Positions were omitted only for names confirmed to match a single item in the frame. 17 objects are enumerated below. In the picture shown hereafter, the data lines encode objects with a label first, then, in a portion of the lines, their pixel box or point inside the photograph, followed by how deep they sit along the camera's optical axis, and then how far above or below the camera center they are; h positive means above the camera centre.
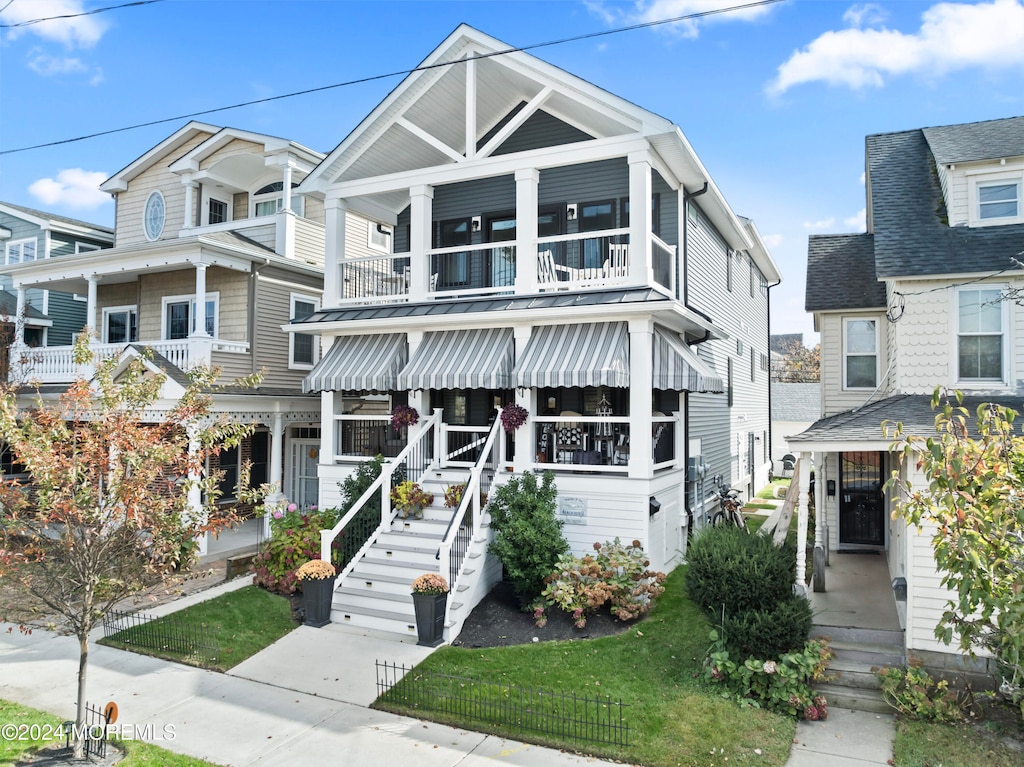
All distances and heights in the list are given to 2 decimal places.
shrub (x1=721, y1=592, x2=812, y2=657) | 8.61 -2.76
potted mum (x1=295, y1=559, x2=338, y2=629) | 11.55 -3.10
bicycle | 17.30 -2.43
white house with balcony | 12.73 +2.25
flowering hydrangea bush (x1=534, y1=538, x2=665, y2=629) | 10.98 -2.88
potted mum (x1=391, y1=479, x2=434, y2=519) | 13.21 -1.77
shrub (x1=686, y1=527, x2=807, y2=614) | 9.04 -2.19
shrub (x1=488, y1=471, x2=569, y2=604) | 11.66 -2.17
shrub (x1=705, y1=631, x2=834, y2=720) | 8.31 -3.34
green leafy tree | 6.50 -1.05
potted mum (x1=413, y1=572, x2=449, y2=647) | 10.46 -3.05
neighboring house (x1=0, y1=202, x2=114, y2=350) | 26.62 +6.05
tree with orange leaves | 7.09 -0.98
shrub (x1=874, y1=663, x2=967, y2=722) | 8.04 -3.41
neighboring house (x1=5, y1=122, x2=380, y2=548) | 18.30 +3.78
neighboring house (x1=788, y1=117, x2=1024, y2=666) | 10.02 +1.89
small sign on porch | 12.89 -1.92
